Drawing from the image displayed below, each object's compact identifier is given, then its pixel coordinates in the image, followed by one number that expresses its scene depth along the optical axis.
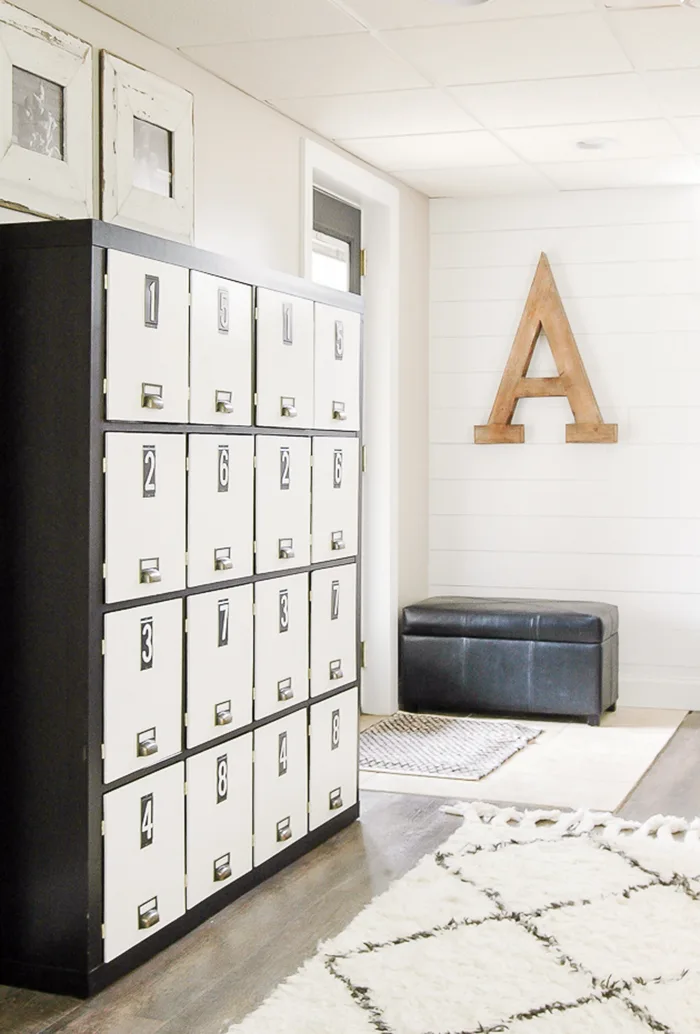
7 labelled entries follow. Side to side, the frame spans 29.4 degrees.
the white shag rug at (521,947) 2.71
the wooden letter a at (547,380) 6.16
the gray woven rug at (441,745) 4.87
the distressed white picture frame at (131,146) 3.63
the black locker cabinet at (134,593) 2.81
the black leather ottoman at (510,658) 5.70
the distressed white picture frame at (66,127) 3.20
